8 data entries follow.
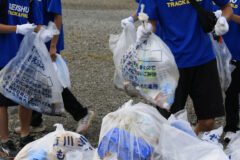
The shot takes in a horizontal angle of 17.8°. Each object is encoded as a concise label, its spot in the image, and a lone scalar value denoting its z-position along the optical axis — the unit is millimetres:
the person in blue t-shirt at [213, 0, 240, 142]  6096
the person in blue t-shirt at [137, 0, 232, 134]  5187
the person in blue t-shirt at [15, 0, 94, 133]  6497
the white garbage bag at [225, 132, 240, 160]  4653
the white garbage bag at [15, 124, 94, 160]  4378
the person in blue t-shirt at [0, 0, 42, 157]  5664
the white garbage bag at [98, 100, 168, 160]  3962
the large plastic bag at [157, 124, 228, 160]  3855
